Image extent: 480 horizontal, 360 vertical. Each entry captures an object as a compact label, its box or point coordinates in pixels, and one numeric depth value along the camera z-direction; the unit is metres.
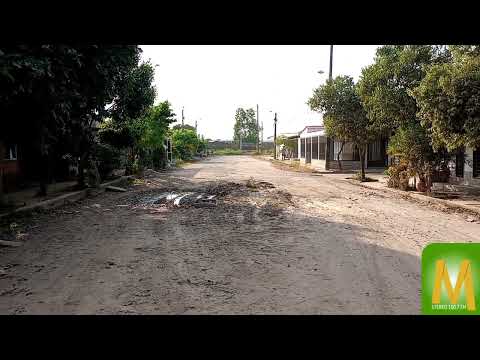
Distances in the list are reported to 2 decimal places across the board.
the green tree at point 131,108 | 14.67
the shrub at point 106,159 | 16.69
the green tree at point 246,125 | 102.12
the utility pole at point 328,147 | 25.55
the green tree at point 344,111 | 20.00
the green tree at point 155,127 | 23.06
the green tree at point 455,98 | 9.05
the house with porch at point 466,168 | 13.88
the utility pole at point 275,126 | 57.42
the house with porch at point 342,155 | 28.23
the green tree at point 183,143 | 43.42
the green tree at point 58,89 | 6.85
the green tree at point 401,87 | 13.26
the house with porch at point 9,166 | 13.34
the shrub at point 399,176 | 14.34
